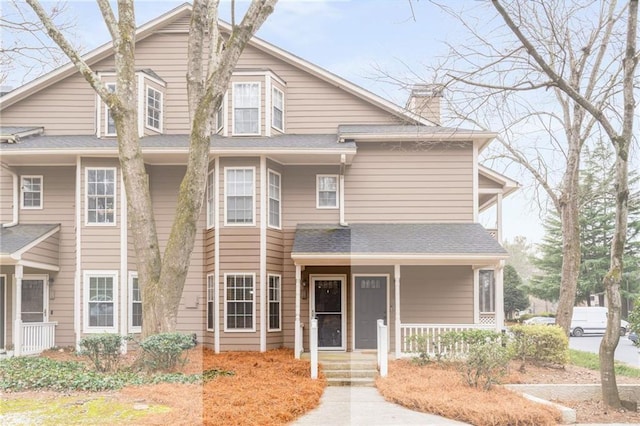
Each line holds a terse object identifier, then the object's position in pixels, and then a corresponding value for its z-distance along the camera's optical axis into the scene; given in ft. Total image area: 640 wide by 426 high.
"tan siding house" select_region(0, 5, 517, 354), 54.13
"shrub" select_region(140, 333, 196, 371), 39.55
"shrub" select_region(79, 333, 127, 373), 40.19
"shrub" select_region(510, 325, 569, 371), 47.88
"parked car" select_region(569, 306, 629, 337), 110.83
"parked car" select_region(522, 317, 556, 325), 107.89
